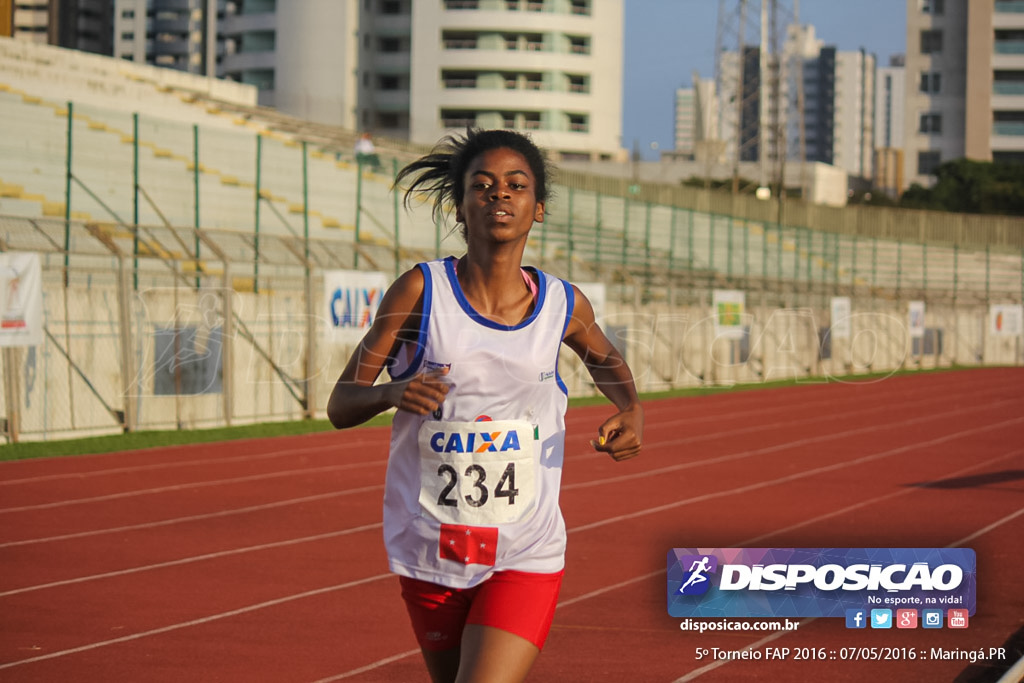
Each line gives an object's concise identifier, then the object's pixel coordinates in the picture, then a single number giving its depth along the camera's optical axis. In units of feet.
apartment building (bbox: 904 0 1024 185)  296.92
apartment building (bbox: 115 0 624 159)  260.42
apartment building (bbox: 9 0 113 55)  361.30
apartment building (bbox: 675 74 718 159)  286.87
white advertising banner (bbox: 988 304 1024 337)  150.61
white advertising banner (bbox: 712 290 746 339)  102.47
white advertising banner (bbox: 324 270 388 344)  64.95
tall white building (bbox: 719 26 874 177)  239.50
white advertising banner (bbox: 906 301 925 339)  138.21
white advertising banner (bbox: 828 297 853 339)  123.44
